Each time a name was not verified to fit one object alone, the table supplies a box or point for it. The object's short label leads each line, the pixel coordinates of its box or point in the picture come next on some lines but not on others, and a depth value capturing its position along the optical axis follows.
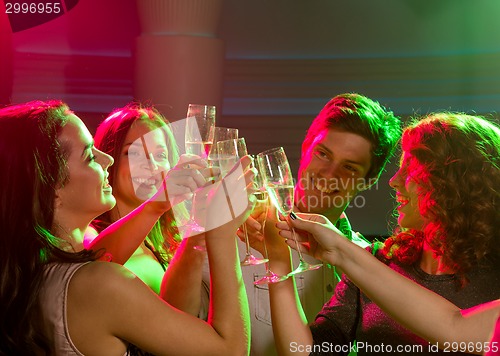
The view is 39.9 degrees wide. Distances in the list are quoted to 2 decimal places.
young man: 2.56
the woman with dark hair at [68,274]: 1.59
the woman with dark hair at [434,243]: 1.95
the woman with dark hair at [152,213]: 2.07
